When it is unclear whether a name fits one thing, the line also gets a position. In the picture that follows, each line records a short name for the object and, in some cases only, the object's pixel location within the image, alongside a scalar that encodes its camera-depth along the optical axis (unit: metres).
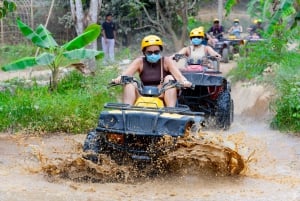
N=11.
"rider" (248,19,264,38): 21.22
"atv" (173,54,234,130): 10.60
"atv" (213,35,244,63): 19.56
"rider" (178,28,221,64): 12.03
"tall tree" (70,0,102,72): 12.76
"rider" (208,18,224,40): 20.45
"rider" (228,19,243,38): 21.58
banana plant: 10.53
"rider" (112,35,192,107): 8.02
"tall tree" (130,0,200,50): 22.67
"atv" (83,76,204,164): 6.51
